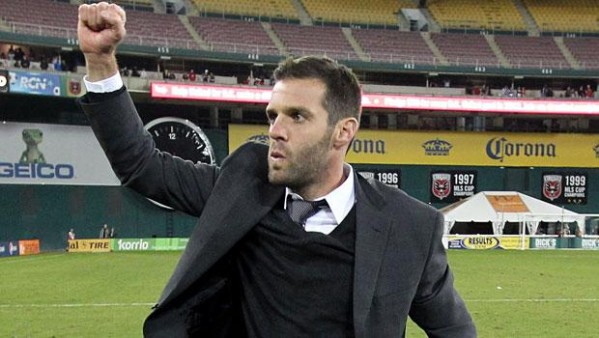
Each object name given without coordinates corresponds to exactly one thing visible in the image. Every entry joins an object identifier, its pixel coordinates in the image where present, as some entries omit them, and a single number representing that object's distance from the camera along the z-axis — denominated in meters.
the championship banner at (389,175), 35.81
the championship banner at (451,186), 36.41
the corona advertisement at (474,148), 35.97
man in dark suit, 2.14
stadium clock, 32.28
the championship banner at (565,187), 37.56
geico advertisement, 29.88
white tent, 32.41
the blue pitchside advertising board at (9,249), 27.35
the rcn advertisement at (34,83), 27.98
